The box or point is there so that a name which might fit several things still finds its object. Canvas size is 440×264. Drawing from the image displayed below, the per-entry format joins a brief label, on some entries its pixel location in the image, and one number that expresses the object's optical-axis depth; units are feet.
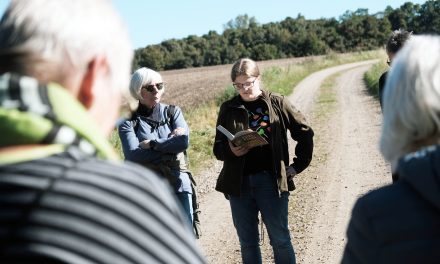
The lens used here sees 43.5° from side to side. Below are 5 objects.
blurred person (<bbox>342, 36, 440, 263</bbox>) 4.97
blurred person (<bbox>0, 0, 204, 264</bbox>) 3.42
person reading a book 13.16
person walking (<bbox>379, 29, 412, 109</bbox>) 13.70
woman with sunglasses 13.51
